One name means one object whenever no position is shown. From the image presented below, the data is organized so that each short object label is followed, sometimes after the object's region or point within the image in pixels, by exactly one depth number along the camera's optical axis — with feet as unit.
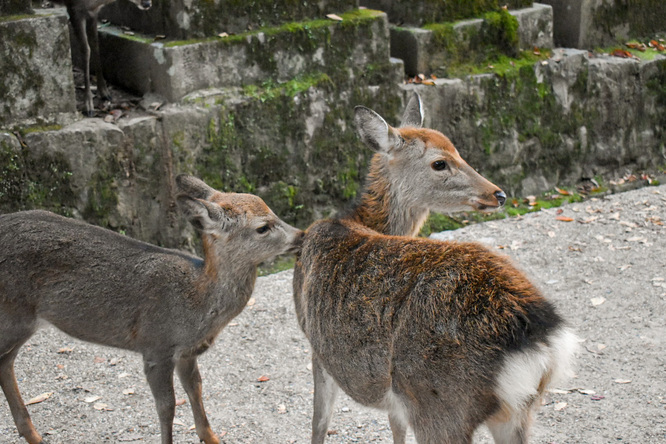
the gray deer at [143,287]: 15.14
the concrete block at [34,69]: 19.99
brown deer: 10.75
